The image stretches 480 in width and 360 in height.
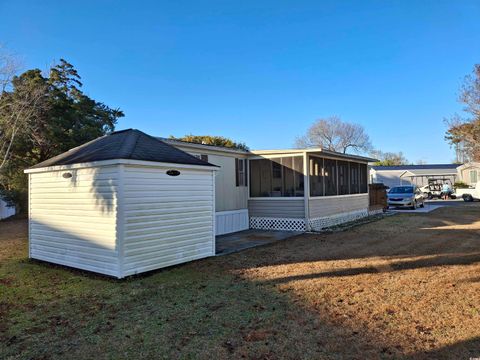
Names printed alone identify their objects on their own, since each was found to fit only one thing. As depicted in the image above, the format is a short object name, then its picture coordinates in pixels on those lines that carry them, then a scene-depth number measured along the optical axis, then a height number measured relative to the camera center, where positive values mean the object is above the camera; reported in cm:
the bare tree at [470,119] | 2097 +442
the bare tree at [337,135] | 4734 +760
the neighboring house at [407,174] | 4072 +158
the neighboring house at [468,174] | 3747 +146
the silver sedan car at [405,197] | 2086 -64
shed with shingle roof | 634 -34
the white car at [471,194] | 2784 -62
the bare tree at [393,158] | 6158 +557
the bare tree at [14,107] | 1694 +437
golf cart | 3294 -31
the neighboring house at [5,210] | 1878 -106
